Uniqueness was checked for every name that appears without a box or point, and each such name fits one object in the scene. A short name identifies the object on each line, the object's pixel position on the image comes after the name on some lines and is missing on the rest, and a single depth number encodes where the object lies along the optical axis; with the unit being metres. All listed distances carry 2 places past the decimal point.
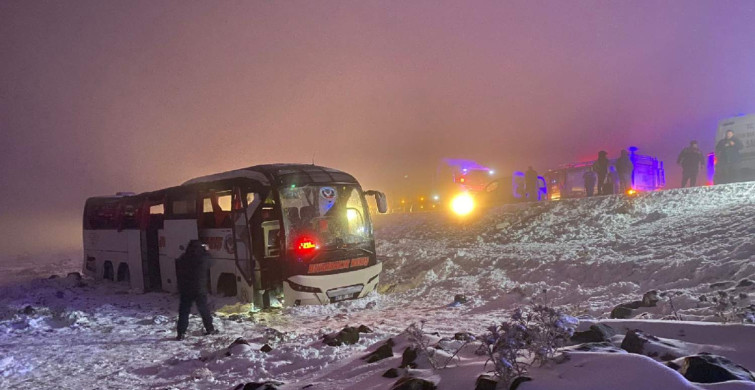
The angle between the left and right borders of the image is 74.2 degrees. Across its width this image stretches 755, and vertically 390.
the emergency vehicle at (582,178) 22.75
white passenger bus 11.00
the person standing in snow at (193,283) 9.14
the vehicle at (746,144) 19.30
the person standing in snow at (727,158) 19.06
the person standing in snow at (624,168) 19.80
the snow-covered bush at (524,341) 3.65
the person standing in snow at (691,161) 19.42
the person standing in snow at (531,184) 24.05
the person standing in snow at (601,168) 20.62
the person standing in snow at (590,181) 22.80
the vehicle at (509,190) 25.73
